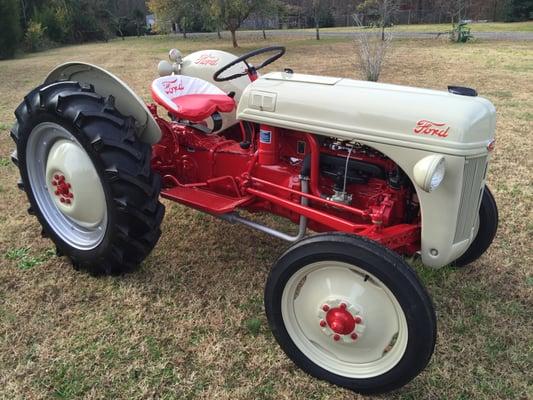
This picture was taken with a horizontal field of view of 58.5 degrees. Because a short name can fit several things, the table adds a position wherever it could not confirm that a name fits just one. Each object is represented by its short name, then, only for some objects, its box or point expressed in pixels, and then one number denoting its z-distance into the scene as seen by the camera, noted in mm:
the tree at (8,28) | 18281
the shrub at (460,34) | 17641
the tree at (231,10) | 16297
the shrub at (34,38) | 21422
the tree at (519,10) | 29331
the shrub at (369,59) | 8453
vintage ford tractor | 1940
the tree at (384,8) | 13545
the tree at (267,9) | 16897
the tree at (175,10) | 17969
